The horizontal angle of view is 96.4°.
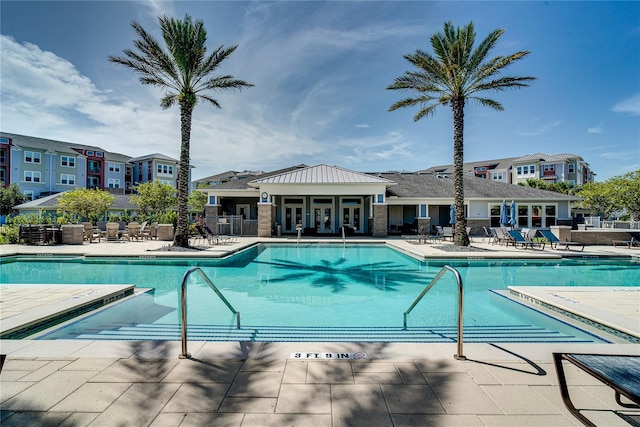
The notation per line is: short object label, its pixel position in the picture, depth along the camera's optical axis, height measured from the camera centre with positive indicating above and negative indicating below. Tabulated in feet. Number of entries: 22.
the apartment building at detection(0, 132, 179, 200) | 135.03 +28.67
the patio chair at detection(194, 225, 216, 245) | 59.82 -3.34
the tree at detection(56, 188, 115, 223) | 74.79 +3.99
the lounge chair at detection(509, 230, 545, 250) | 54.29 -4.32
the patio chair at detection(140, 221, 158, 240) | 66.33 -3.20
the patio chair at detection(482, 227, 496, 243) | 65.47 -4.43
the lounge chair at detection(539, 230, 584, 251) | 52.41 -3.87
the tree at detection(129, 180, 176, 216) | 100.22 +7.36
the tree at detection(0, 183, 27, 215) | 120.30 +8.74
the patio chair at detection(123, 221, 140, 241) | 64.34 -2.91
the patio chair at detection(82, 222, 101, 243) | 58.54 -3.04
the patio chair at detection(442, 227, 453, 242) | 61.83 -2.97
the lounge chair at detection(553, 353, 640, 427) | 6.21 -3.67
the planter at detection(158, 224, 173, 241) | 64.80 -3.13
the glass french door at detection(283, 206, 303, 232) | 87.81 +0.39
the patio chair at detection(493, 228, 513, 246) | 57.19 -3.92
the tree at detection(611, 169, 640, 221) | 95.40 +9.07
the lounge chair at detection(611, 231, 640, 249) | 56.20 -4.57
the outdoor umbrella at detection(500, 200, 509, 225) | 63.82 +0.52
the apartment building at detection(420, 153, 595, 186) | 171.12 +31.53
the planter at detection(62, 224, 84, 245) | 54.90 -3.03
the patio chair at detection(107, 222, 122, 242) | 61.82 -2.98
